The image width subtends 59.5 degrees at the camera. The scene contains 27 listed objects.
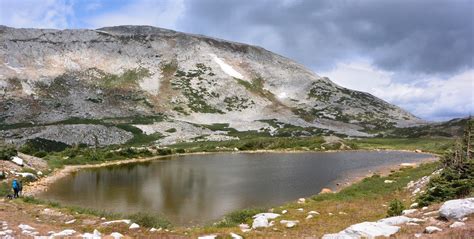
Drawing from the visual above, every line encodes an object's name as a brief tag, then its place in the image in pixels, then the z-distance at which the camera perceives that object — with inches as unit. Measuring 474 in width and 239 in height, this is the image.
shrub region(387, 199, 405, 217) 980.6
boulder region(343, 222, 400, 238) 691.1
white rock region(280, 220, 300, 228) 970.8
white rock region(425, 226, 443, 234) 680.4
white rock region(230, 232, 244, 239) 809.5
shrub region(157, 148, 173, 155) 3951.0
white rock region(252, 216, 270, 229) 994.7
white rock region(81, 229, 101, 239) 765.9
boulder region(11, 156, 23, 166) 2272.4
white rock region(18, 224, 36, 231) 926.1
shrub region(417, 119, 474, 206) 1041.5
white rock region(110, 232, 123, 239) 797.9
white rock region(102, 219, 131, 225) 1020.8
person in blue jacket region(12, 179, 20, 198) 1531.7
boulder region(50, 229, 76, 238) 828.9
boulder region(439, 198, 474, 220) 750.5
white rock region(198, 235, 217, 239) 809.4
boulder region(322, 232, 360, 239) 671.7
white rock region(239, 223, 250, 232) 945.3
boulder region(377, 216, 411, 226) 804.0
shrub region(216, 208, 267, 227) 1106.1
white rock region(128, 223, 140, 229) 961.9
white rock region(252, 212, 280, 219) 1104.8
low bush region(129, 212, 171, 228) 1025.5
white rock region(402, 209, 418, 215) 955.7
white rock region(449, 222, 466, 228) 693.7
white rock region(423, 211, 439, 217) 855.1
